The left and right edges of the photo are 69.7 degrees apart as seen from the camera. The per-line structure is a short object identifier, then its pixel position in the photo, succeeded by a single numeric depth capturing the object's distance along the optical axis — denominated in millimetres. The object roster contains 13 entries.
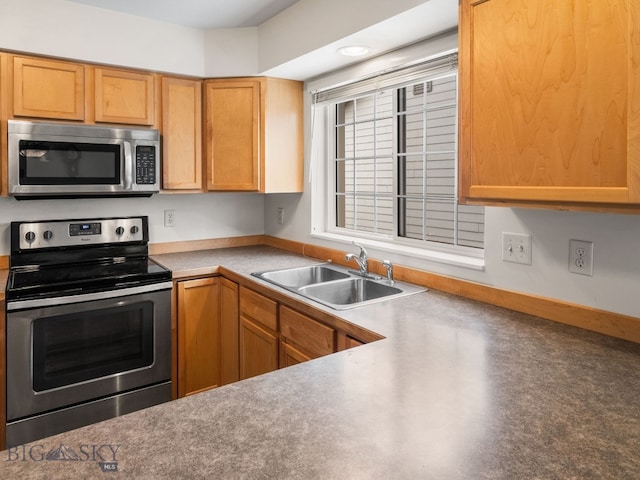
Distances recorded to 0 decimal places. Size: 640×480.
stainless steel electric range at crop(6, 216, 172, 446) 2082
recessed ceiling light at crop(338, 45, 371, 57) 2247
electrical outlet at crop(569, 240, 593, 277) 1527
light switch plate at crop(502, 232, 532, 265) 1722
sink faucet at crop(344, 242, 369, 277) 2354
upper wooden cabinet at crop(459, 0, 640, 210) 1101
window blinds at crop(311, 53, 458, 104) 2035
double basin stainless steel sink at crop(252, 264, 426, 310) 2174
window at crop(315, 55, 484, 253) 2309
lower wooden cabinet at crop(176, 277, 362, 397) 2164
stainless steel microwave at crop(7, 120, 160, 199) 2299
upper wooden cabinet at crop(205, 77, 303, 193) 2879
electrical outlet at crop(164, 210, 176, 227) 3094
